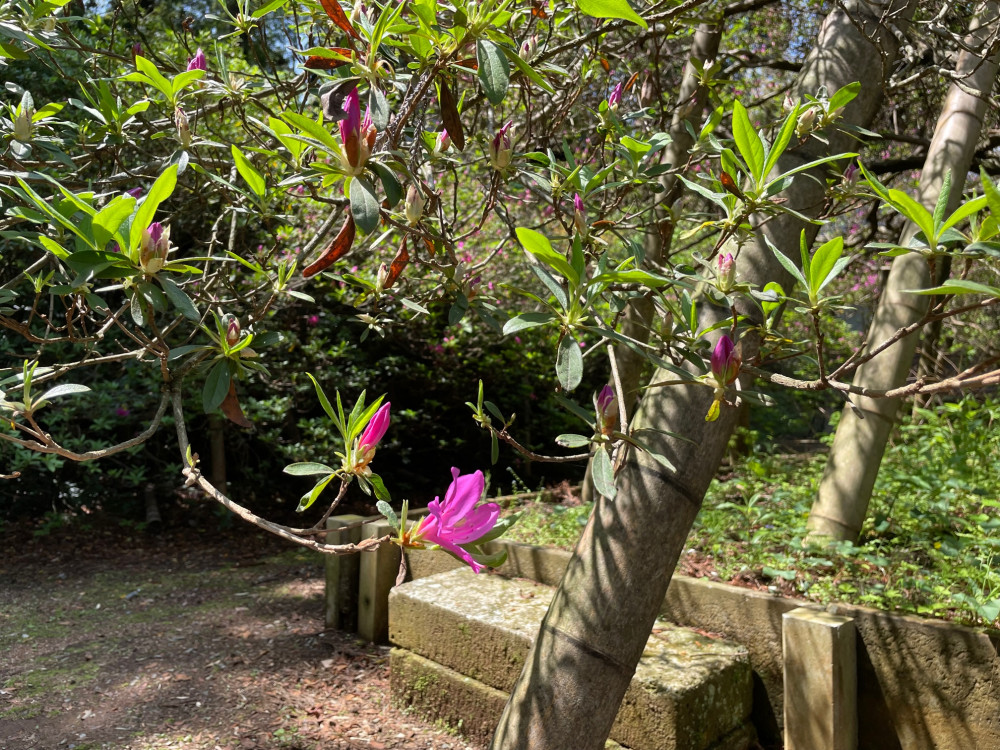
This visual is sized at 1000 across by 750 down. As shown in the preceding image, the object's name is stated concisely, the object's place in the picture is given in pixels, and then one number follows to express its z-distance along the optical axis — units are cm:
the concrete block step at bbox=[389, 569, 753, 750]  210
